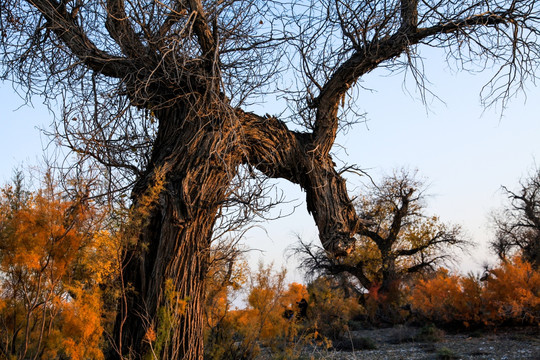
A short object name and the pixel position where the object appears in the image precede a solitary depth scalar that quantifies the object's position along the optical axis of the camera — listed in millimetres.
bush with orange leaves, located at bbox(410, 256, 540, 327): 9609
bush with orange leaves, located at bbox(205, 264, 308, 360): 5379
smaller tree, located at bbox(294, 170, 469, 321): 19406
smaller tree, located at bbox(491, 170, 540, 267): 21891
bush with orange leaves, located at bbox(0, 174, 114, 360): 2898
